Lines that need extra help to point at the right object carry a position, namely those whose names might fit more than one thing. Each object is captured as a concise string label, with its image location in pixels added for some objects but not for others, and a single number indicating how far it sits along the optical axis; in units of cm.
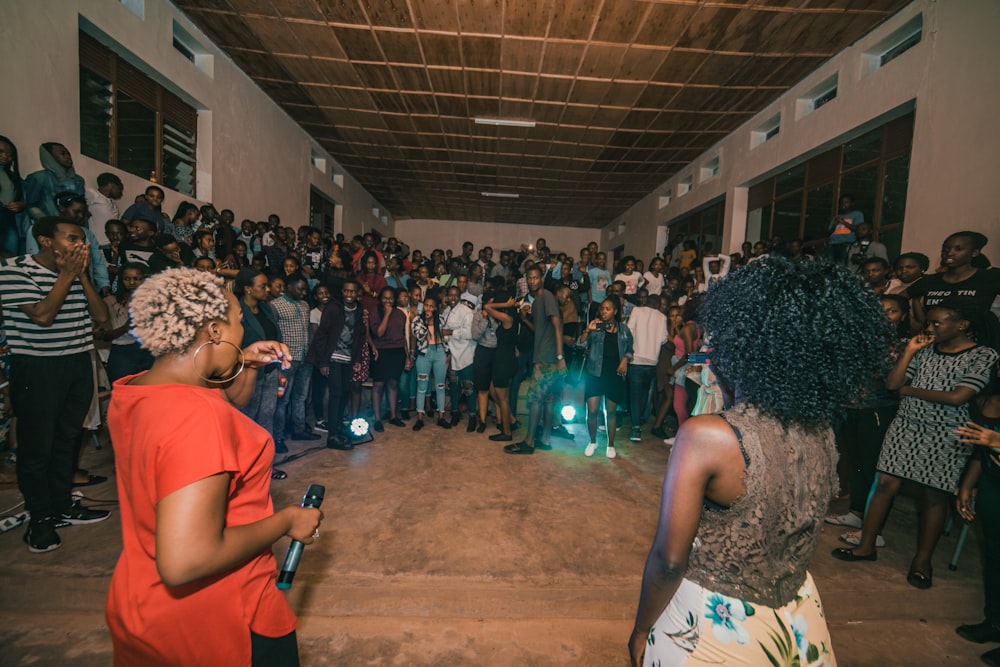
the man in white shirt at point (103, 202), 516
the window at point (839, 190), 657
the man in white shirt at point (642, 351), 564
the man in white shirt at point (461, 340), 609
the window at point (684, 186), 1260
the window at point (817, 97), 743
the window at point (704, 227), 1133
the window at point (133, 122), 552
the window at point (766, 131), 896
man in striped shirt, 275
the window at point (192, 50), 679
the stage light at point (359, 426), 498
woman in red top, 97
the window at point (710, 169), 1135
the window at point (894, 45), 596
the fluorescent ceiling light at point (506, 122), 970
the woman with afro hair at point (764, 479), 113
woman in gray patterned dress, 282
